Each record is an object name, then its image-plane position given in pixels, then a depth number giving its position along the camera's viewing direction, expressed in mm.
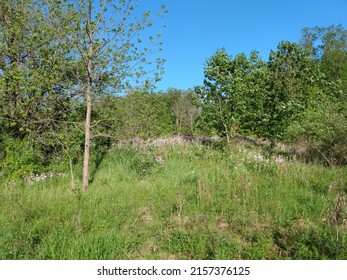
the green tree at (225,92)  13086
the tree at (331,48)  42219
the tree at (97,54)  6777
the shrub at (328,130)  9609
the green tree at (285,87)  13531
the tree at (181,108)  49688
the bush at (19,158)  8211
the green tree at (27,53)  8623
